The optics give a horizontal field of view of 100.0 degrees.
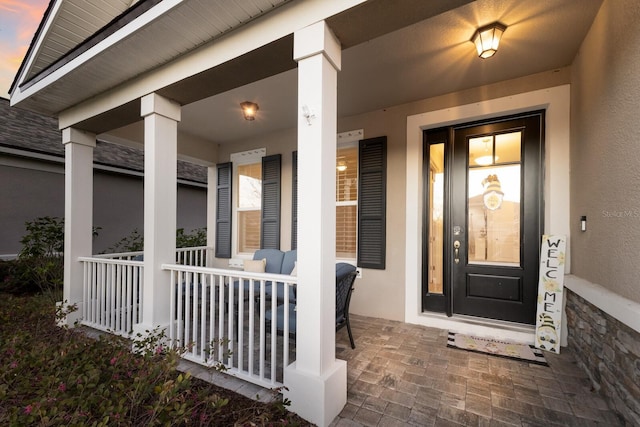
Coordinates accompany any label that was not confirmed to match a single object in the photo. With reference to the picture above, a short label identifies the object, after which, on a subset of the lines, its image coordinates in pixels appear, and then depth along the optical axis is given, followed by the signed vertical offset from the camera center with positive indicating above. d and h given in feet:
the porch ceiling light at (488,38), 6.91 +4.65
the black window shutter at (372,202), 11.82 +0.51
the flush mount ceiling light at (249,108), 11.52 +4.53
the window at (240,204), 16.38 +0.52
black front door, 9.71 -0.15
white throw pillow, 12.11 -2.38
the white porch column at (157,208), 8.51 +0.14
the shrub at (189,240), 17.30 -1.86
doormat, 8.20 -4.42
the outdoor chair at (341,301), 8.10 -2.87
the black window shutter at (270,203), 14.83 +0.56
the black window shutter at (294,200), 14.12 +0.69
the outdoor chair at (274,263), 11.21 -2.28
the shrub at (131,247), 17.38 -2.43
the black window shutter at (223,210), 16.78 +0.14
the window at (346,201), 13.05 +0.60
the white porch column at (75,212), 11.08 +0.00
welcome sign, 8.63 -2.56
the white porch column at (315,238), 5.51 -0.52
